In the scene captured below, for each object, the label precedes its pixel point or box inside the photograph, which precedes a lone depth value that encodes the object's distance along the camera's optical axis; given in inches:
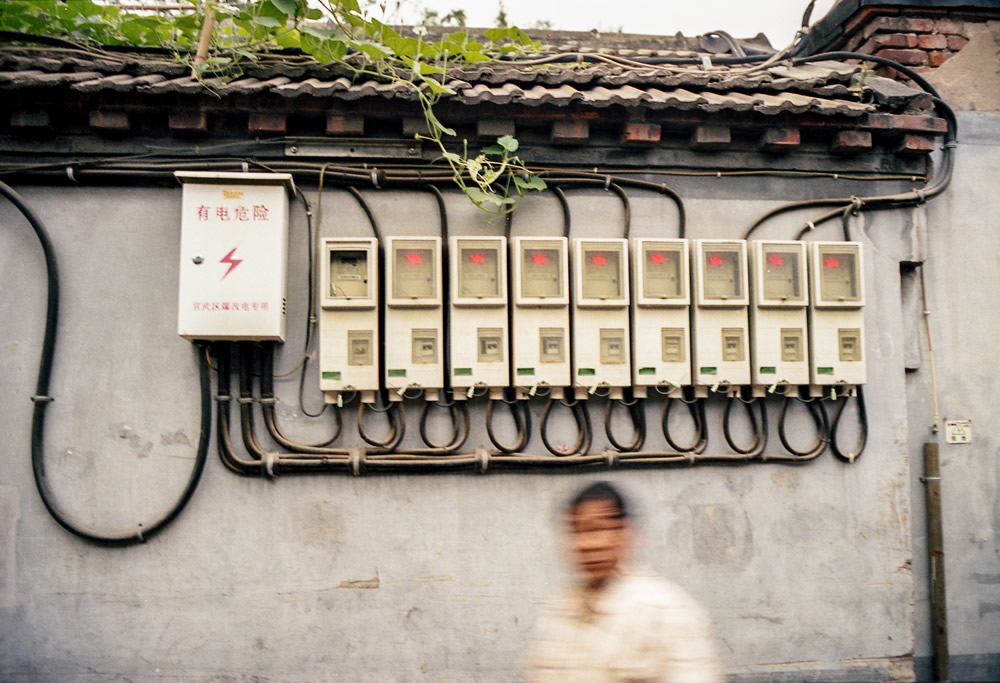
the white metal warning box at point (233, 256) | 143.8
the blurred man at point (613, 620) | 77.4
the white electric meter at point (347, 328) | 147.6
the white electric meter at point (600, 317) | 153.1
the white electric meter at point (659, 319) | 154.6
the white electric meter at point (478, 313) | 150.4
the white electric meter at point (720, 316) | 156.4
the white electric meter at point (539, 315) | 151.3
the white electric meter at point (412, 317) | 149.2
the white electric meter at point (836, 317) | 158.1
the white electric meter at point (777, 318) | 157.3
